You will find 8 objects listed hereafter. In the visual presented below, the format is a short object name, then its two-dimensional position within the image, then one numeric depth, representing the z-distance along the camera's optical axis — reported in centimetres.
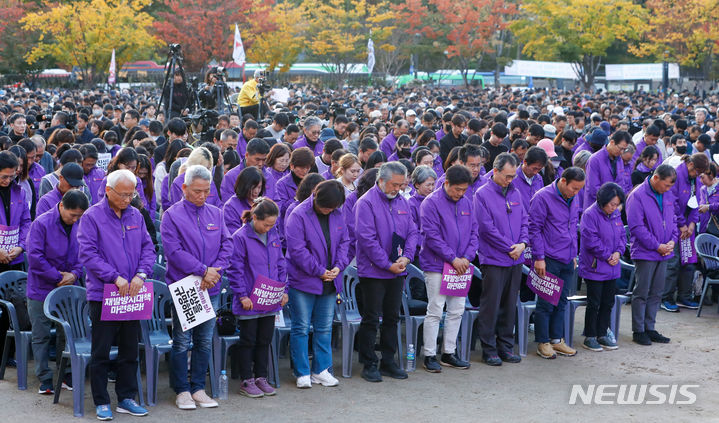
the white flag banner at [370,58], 3838
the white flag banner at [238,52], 2439
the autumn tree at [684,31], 3859
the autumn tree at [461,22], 4491
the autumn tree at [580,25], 4284
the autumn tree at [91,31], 4100
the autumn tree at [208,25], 4231
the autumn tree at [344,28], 4616
